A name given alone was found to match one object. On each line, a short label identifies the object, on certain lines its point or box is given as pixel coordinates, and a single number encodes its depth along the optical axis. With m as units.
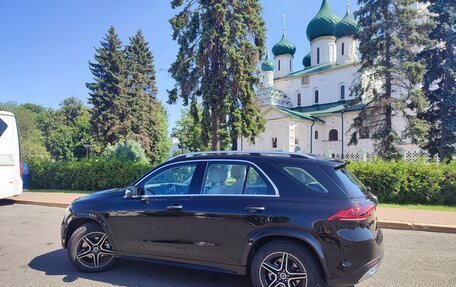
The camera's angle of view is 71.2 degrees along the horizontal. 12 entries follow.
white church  41.47
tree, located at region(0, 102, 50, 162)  54.36
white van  11.52
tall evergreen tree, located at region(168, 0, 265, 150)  20.53
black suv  3.64
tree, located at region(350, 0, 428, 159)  21.22
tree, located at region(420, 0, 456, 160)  22.39
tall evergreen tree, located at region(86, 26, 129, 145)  39.56
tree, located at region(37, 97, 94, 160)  55.22
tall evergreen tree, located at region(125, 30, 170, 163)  42.06
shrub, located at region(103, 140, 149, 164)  20.58
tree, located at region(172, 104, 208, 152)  45.38
